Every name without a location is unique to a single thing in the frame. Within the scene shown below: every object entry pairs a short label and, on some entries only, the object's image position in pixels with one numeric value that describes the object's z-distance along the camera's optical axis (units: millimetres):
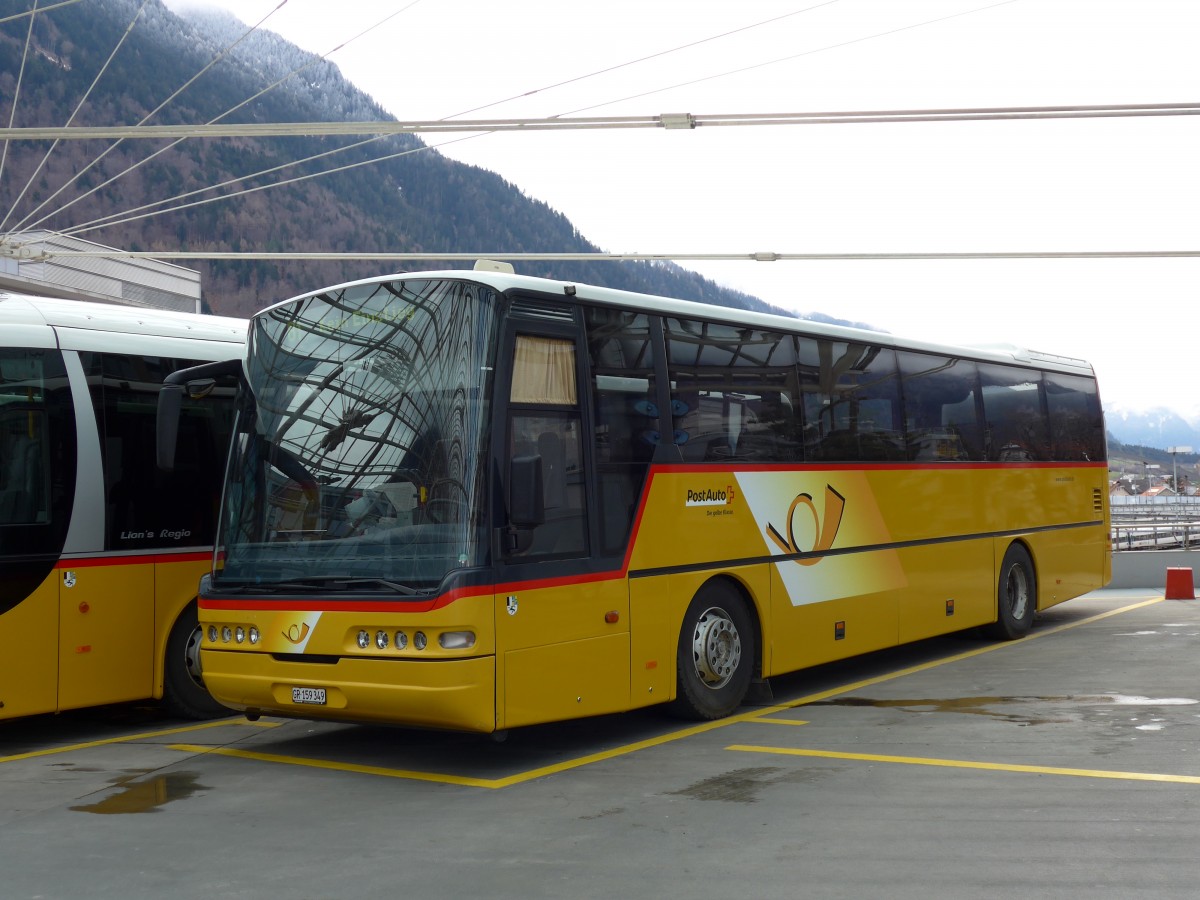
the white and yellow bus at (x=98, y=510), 9398
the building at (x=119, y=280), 36859
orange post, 21391
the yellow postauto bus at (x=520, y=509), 7992
